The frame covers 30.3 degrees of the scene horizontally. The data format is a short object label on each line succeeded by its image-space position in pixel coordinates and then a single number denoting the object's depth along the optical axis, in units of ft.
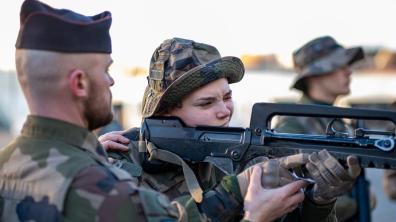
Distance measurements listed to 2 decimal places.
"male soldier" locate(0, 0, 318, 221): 6.80
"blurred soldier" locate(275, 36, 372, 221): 19.79
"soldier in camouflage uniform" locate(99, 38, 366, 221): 10.14
